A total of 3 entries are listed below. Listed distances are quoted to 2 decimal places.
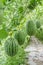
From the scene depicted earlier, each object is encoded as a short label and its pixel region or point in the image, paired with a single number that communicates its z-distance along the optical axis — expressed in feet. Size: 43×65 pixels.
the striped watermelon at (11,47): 5.12
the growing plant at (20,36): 5.73
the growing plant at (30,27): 6.58
